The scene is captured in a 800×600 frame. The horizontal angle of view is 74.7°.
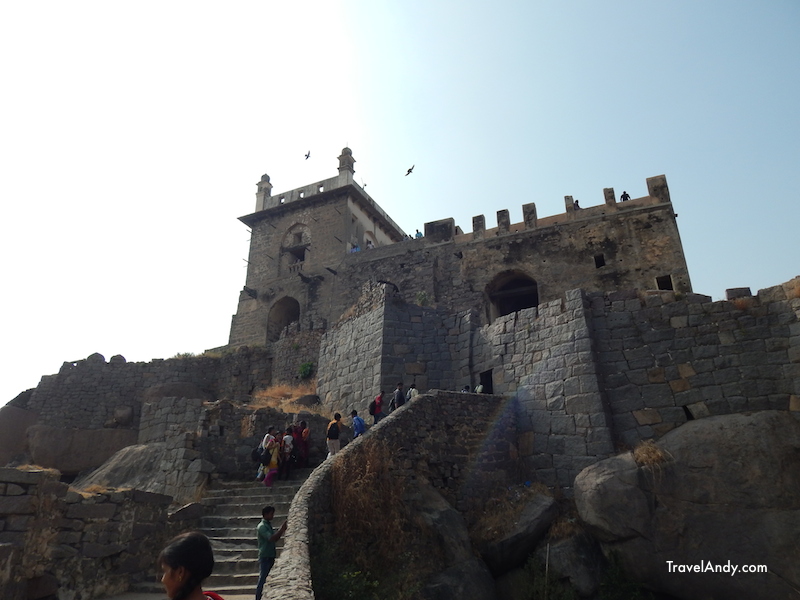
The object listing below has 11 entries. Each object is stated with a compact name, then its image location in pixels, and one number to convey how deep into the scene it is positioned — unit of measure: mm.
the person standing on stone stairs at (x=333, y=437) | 11117
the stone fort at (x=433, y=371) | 8219
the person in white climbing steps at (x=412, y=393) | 12769
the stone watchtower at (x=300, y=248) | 27328
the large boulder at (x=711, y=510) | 8234
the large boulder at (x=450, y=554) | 8336
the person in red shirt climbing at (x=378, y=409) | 13164
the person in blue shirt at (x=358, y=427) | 11531
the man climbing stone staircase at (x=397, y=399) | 12797
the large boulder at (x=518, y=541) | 9172
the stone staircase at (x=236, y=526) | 7855
